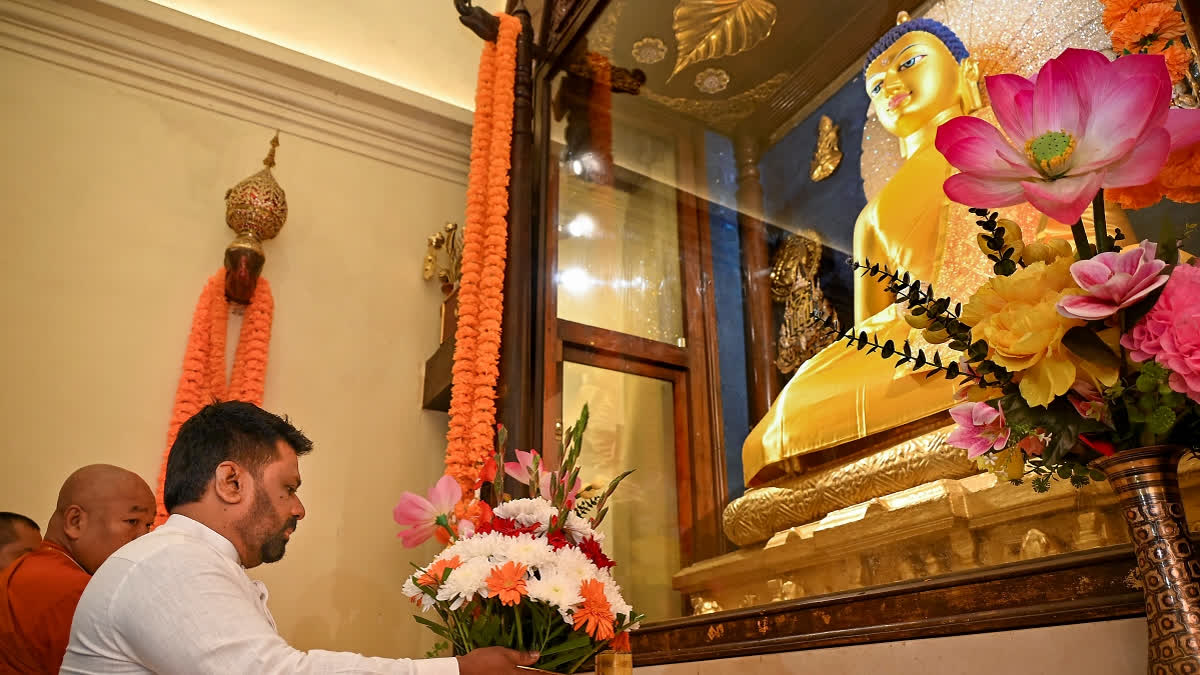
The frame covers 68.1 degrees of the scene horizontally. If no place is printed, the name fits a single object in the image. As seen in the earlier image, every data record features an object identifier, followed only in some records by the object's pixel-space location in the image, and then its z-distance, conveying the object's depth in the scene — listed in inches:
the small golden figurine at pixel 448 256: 168.2
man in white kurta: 49.7
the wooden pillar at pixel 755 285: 128.3
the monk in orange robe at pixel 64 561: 76.4
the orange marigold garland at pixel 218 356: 138.0
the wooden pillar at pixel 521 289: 126.0
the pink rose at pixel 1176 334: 38.9
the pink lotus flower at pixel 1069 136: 42.5
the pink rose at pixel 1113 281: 39.8
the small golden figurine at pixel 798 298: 125.5
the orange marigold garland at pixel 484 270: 125.3
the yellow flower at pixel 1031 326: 41.1
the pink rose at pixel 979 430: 45.6
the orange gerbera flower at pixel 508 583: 56.2
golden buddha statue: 94.1
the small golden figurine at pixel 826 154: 133.8
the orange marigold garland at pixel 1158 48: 48.1
